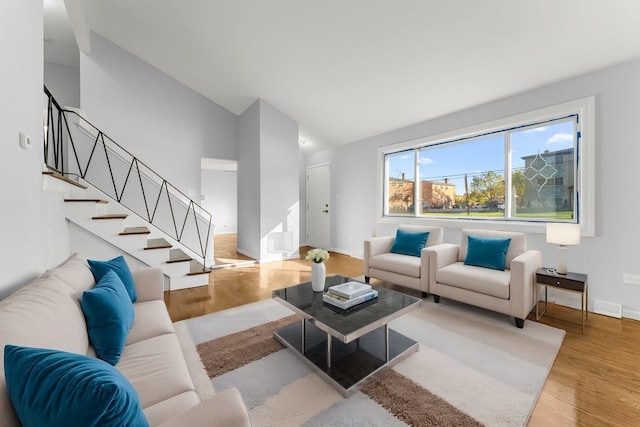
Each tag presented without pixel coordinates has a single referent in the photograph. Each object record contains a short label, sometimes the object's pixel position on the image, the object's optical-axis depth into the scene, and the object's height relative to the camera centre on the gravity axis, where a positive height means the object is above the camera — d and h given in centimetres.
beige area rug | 156 -113
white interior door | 667 +13
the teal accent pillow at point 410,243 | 379 -44
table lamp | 267 -25
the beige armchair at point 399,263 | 334 -68
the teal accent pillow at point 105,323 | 140 -58
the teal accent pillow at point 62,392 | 70 -48
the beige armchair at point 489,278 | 258 -69
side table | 251 -66
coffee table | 180 -106
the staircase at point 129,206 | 343 +8
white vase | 245 -59
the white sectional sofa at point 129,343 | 87 -64
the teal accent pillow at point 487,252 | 304 -47
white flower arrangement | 243 -39
